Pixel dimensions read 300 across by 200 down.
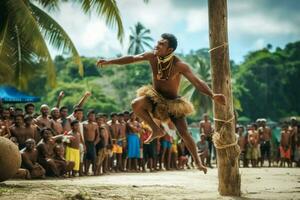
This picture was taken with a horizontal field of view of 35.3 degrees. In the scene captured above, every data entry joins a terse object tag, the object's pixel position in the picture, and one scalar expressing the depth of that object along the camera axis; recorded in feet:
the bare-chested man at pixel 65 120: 41.96
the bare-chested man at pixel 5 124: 36.42
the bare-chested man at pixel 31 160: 36.29
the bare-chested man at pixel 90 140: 43.29
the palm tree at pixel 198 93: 102.79
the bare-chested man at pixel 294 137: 62.95
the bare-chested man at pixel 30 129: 37.76
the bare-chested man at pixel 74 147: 40.34
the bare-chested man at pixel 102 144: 44.70
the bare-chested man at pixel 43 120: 40.32
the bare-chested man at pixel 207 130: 58.34
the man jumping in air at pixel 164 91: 22.79
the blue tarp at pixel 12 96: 57.16
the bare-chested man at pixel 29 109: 39.34
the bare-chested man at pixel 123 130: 47.96
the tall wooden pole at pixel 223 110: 26.78
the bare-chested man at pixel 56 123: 40.81
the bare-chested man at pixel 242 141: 61.52
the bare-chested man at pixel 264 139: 63.05
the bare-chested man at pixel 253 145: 61.57
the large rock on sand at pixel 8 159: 27.86
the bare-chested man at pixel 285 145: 63.31
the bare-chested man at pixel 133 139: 48.37
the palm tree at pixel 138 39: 170.71
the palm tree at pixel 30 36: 37.45
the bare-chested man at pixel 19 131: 37.50
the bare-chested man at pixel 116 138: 47.55
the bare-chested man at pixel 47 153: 38.01
